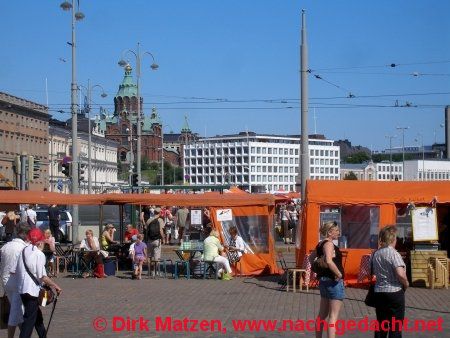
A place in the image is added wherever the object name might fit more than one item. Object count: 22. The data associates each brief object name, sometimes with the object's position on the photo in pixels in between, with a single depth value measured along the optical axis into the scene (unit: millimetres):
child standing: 22625
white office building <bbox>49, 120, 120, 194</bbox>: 105362
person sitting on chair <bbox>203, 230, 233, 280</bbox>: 22641
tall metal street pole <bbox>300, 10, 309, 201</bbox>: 24625
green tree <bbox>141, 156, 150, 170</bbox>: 183050
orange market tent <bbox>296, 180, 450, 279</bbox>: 20641
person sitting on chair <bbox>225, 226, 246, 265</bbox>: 23875
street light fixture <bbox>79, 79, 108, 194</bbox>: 55781
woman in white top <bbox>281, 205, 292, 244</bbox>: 37094
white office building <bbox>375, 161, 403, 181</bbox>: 196225
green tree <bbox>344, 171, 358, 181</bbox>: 181900
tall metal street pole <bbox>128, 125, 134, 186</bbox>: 59556
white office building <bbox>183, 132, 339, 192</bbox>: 197425
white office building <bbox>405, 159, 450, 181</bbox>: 145250
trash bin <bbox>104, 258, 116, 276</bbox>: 23953
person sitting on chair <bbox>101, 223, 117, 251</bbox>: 25844
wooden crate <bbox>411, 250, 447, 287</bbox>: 20250
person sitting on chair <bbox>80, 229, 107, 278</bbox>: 23406
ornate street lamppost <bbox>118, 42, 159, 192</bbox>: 44978
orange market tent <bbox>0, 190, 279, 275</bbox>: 24172
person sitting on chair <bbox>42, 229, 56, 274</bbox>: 22797
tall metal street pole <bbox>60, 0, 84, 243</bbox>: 34562
